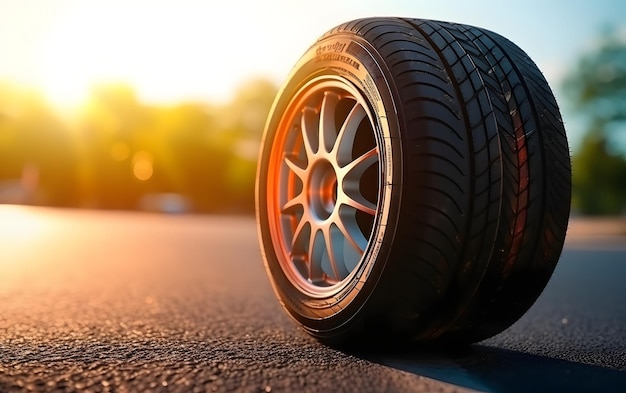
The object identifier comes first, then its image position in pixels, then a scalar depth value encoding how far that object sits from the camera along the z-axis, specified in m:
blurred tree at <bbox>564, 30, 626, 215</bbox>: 34.81
